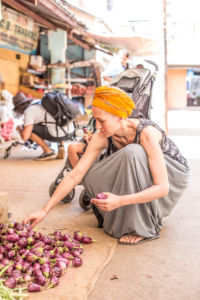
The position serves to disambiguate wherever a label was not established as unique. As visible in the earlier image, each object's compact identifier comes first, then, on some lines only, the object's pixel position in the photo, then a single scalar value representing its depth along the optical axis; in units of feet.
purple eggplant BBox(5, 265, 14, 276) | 7.14
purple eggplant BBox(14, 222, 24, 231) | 8.20
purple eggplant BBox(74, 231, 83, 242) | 9.21
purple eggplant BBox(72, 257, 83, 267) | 7.93
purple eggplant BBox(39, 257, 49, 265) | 7.39
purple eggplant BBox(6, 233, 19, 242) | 7.94
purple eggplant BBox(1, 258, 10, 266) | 7.44
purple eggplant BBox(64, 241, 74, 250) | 8.39
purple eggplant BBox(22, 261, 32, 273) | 7.30
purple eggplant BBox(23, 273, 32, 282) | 7.13
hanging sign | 28.80
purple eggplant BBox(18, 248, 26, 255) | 7.70
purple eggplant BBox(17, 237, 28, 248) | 7.85
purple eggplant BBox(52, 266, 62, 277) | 7.33
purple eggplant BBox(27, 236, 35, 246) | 7.91
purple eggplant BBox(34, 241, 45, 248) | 7.88
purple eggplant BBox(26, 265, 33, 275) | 7.21
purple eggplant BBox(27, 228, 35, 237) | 8.09
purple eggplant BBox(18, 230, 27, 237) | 8.02
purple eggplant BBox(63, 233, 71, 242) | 8.67
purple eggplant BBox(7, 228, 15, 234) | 8.07
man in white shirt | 20.77
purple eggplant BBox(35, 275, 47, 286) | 7.03
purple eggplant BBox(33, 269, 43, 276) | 7.11
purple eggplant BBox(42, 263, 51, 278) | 7.19
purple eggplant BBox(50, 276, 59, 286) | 7.07
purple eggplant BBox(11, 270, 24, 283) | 7.00
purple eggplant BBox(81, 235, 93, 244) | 9.14
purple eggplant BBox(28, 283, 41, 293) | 6.87
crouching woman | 8.77
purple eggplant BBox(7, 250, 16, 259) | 7.67
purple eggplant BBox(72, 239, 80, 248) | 8.56
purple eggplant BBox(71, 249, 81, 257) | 8.23
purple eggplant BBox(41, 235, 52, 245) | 8.27
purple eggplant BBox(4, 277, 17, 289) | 6.73
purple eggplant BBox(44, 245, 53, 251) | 8.11
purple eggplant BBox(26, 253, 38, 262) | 7.39
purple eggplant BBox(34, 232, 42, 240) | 8.25
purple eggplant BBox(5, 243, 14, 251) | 7.80
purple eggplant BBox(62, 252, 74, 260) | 8.11
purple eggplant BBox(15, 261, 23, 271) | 7.23
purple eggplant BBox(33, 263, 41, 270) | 7.24
